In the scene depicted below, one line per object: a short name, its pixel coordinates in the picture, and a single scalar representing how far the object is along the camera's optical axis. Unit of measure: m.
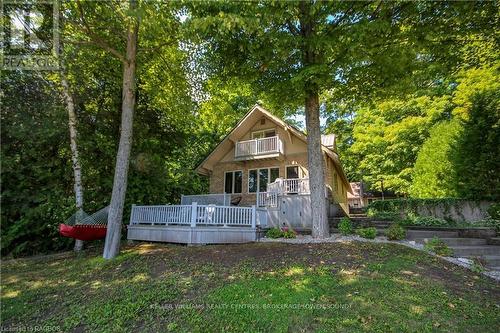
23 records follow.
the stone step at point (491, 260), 6.47
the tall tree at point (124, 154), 7.35
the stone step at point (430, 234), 8.17
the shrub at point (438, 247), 6.69
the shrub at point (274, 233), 9.45
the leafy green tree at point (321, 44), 6.62
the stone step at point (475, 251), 6.90
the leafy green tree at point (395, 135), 17.61
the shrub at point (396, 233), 7.98
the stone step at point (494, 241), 7.37
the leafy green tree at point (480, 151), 11.21
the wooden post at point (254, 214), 9.51
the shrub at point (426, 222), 9.77
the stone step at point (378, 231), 8.92
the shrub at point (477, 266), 5.77
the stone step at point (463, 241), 7.52
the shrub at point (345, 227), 8.93
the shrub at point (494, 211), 10.34
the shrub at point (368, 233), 8.25
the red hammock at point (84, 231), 7.77
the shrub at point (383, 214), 11.23
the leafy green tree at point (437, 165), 13.75
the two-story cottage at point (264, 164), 13.44
